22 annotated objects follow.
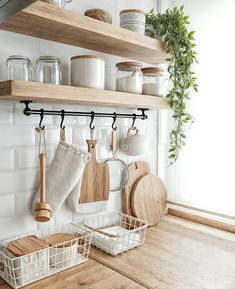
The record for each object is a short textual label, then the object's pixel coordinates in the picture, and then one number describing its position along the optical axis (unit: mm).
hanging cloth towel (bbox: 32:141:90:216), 1130
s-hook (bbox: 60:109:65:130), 1190
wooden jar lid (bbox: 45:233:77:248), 1076
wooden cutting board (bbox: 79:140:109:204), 1281
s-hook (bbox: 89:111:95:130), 1283
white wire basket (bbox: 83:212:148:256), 1186
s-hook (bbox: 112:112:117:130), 1392
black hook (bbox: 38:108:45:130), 1125
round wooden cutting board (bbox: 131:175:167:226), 1483
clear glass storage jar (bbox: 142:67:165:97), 1344
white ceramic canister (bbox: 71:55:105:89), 1085
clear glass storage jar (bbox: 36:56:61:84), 1058
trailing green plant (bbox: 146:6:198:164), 1310
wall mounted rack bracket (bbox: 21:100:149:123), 1085
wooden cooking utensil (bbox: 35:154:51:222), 1056
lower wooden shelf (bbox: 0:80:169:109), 895
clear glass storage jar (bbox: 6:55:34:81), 996
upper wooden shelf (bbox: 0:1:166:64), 922
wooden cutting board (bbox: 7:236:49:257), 955
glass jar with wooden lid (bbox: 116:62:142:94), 1238
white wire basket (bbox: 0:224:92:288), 948
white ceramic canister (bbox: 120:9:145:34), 1225
